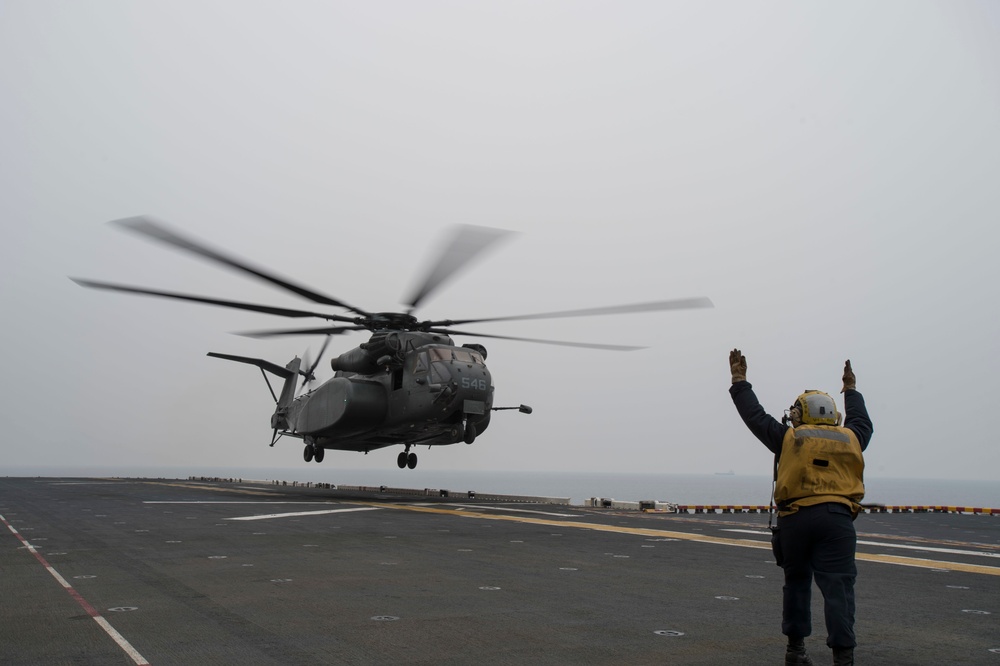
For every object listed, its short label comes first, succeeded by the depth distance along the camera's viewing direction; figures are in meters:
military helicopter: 24.67
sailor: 5.52
